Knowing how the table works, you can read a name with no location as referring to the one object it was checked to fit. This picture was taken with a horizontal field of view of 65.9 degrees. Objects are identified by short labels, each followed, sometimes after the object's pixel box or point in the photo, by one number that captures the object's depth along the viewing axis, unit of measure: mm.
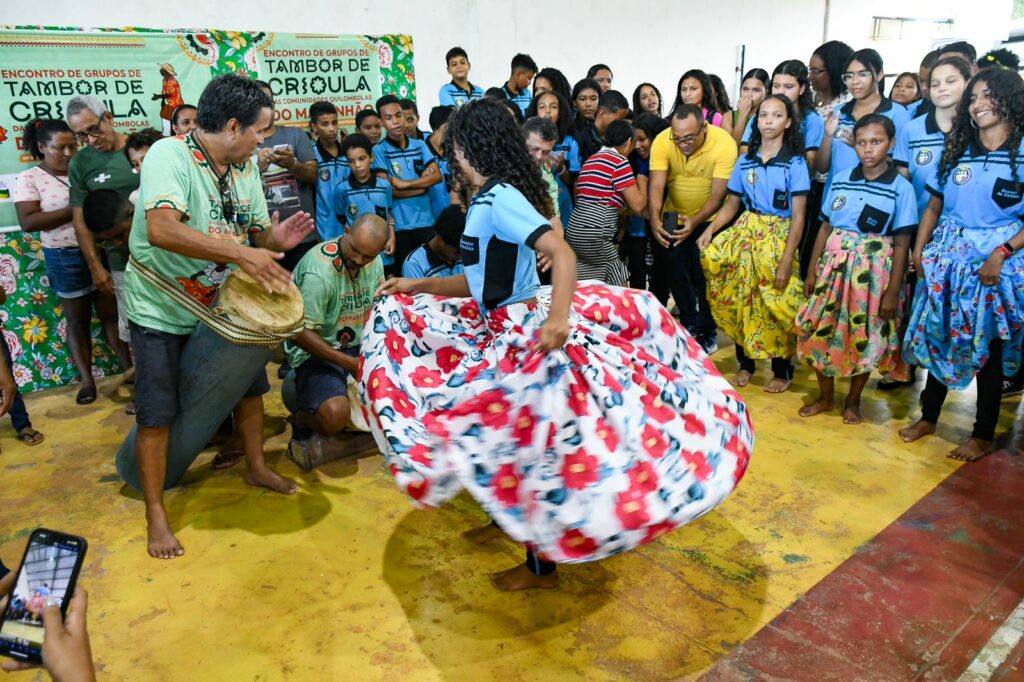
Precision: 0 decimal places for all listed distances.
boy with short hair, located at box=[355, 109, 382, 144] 5590
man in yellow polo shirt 4734
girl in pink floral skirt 3840
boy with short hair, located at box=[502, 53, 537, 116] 6547
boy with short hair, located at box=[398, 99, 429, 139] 5641
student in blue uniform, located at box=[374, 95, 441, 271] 5270
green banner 4715
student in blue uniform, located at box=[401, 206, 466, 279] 3691
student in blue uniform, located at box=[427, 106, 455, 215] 5426
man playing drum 2768
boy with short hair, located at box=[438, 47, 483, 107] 6438
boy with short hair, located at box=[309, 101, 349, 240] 5312
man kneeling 3486
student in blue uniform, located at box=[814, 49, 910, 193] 4496
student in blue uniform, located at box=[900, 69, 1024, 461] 3430
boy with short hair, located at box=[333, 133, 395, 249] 5016
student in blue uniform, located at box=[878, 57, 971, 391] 3920
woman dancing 2271
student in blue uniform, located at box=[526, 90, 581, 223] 5473
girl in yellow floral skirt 4223
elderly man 4414
